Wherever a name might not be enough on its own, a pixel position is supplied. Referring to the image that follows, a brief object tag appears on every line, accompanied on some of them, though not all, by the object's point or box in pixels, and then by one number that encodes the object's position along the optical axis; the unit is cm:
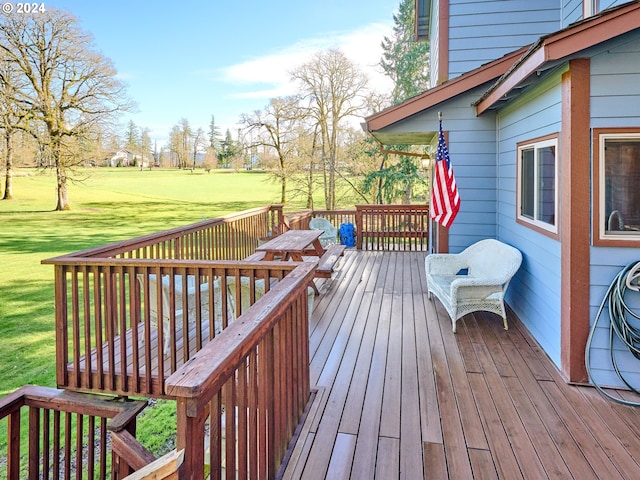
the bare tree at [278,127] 1889
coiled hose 297
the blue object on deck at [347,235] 1024
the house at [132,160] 4844
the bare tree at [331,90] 1795
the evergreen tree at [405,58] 1791
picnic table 512
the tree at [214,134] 5564
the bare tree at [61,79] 1739
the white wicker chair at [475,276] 429
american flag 518
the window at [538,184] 365
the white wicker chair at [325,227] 941
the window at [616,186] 305
